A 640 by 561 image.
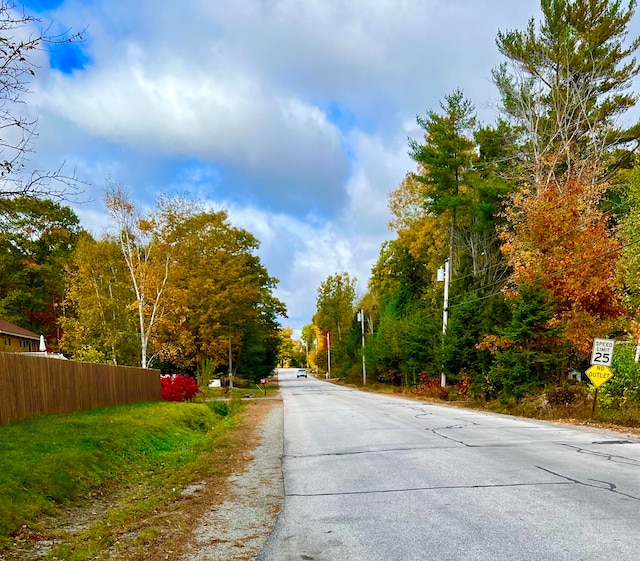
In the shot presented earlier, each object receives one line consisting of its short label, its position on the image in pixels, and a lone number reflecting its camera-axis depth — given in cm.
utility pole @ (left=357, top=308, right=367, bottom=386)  5724
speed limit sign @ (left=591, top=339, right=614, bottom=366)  1658
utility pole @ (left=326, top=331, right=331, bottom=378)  8992
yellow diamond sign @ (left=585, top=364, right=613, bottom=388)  1697
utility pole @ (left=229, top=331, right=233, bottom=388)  4279
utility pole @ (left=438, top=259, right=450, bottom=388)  3291
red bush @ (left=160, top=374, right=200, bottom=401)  2608
